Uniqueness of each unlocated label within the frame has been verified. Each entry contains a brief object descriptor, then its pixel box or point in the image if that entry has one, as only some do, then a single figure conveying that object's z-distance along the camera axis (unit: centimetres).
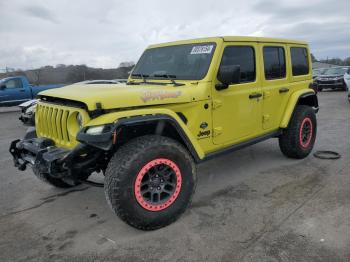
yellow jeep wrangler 307
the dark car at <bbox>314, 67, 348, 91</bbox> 1873
